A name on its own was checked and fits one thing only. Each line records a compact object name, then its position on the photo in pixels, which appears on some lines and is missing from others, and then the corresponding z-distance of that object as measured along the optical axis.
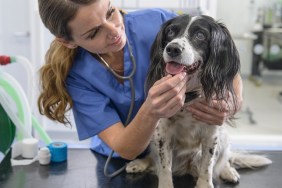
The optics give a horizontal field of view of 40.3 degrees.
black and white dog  1.19
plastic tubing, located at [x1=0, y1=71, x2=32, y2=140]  1.68
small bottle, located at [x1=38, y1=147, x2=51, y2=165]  1.55
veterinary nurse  1.18
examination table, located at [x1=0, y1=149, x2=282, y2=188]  1.40
